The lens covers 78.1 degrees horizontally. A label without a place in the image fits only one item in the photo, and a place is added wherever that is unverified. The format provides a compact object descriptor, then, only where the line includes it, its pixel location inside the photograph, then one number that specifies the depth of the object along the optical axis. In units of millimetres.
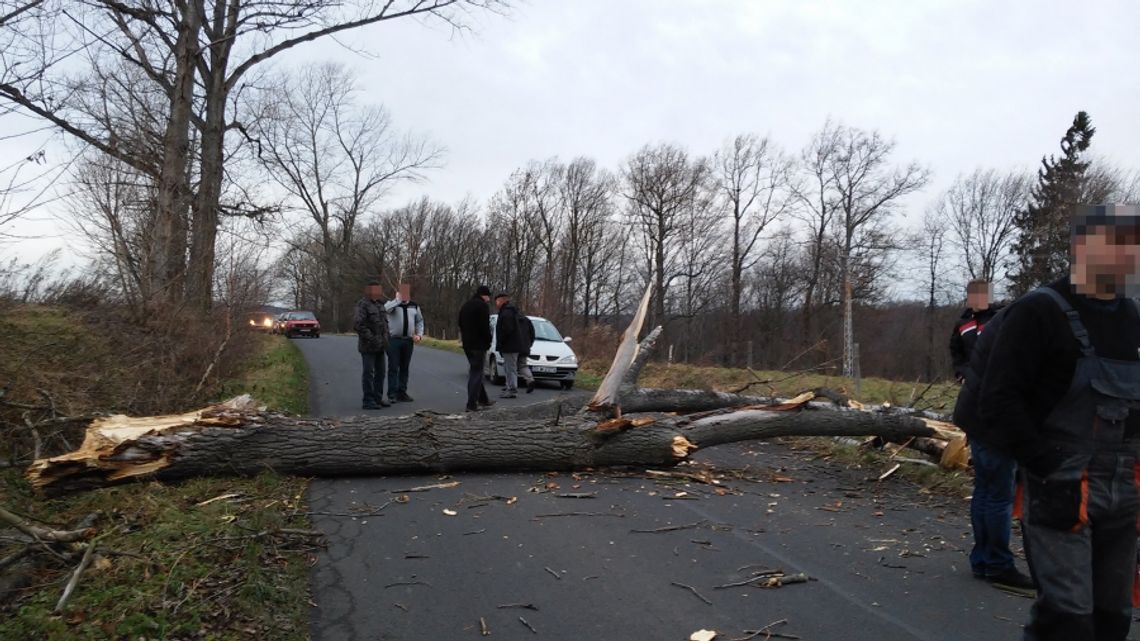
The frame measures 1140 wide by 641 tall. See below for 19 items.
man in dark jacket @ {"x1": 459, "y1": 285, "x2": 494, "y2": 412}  10575
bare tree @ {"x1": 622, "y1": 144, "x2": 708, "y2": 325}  49594
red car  36688
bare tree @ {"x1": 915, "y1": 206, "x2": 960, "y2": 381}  54812
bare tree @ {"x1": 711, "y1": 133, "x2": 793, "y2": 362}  54094
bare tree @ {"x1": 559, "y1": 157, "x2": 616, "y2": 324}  51594
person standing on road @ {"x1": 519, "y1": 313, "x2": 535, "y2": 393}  12711
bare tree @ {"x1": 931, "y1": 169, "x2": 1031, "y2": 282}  50156
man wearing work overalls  2408
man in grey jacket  11086
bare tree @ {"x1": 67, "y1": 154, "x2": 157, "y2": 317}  10359
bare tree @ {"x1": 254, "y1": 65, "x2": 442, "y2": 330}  55531
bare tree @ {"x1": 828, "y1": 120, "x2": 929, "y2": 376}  48625
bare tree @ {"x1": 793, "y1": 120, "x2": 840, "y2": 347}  53031
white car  14781
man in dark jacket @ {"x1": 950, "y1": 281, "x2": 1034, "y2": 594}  4090
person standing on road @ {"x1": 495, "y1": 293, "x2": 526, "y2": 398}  12188
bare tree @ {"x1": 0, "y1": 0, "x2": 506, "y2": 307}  11352
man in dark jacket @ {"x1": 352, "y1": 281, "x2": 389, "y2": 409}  10492
